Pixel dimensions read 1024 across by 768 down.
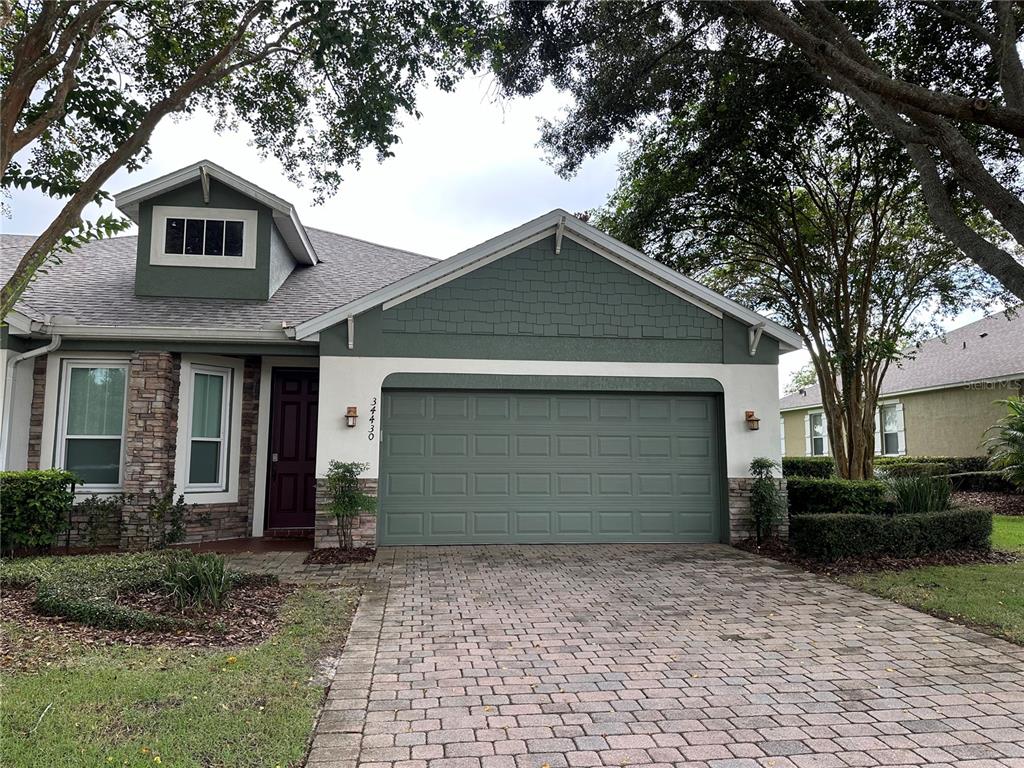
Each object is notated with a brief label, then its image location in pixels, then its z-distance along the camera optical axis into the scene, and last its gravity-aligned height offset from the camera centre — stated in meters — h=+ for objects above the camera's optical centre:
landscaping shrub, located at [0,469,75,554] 8.33 -0.77
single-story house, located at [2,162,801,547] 9.37 +0.75
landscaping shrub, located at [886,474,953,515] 9.21 -0.62
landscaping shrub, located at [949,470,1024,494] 15.95 -0.80
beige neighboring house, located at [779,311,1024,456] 17.86 +1.70
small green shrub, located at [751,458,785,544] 9.56 -0.72
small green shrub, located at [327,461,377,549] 8.84 -0.66
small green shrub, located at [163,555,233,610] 5.73 -1.19
